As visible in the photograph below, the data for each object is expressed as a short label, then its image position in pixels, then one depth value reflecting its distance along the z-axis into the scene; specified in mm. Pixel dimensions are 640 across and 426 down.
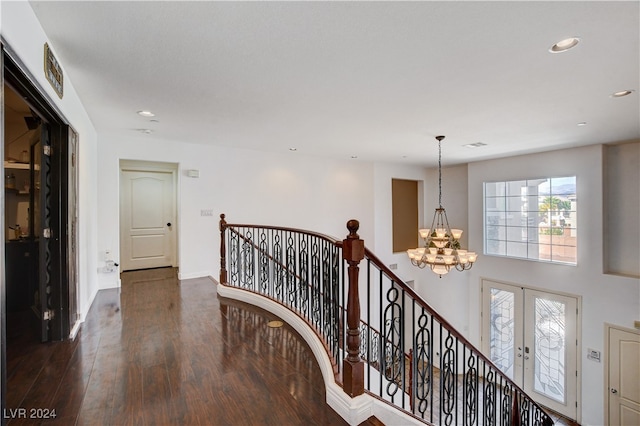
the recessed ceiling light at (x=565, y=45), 2148
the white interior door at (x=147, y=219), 6051
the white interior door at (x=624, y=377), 4863
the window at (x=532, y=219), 5852
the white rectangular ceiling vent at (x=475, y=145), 5359
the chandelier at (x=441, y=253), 4785
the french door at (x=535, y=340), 5656
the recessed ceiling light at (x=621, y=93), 3055
